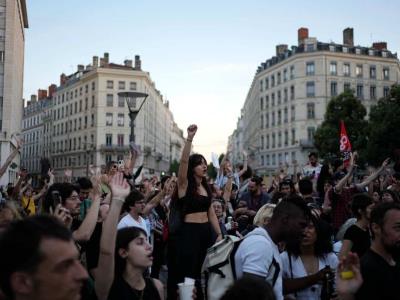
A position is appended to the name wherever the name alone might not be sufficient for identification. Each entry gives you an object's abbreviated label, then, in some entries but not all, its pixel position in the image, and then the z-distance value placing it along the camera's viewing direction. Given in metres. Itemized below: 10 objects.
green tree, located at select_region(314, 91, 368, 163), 50.25
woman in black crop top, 5.81
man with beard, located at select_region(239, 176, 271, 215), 9.05
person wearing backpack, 3.26
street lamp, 13.11
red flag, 11.74
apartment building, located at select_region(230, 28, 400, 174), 67.25
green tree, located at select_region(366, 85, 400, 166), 38.66
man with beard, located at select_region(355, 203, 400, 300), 3.25
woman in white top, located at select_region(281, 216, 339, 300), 3.93
